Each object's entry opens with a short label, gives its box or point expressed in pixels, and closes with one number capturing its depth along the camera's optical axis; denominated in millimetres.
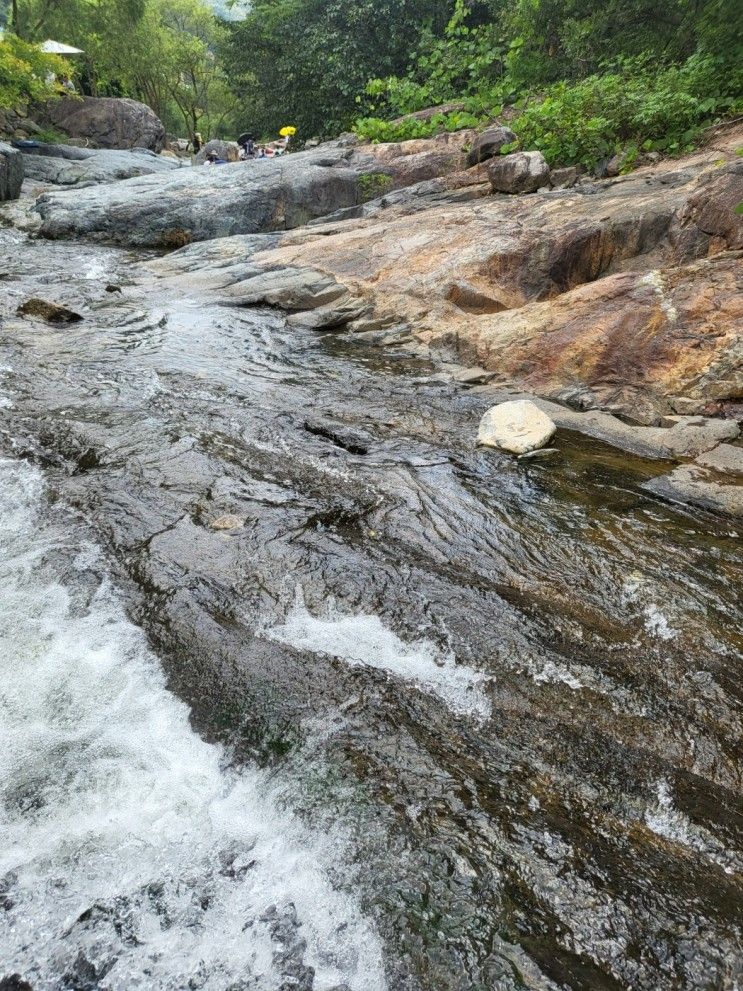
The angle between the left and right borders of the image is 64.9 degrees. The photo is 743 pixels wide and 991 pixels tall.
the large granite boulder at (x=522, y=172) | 10672
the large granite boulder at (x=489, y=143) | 12617
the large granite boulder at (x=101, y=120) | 31344
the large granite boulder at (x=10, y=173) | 18141
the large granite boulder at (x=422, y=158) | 14016
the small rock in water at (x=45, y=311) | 8695
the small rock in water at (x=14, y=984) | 1875
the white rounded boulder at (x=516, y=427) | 5254
